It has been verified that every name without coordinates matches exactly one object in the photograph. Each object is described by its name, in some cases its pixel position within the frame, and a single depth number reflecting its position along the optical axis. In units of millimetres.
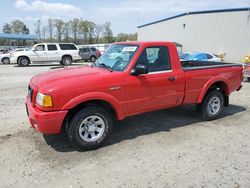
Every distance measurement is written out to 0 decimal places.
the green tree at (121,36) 59054
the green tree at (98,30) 57506
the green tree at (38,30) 51394
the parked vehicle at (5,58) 17551
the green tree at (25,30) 57960
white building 17331
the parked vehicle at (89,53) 19902
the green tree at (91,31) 57043
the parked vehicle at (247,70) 9074
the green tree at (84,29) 56857
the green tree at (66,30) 54262
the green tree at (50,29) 52779
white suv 15442
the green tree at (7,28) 59346
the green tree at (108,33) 56857
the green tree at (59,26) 53196
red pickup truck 3044
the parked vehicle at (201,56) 11443
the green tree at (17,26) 56394
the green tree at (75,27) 56157
